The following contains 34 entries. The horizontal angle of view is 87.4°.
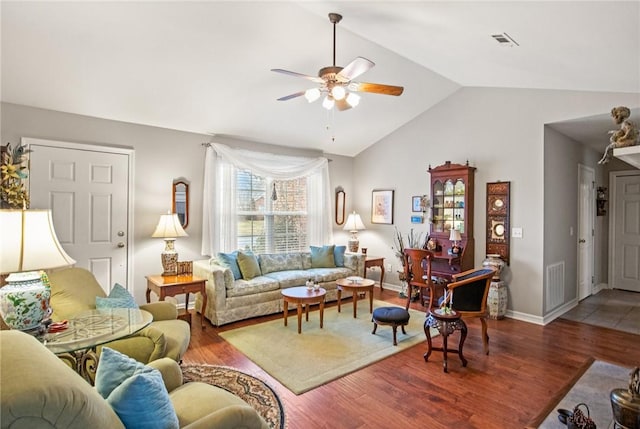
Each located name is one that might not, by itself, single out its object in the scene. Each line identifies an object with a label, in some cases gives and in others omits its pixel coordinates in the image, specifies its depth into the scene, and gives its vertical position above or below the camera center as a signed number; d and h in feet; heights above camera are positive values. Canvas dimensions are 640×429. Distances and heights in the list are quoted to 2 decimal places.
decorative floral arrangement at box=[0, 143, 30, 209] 6.26 +0.57
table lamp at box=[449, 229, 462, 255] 15.93 -1.03
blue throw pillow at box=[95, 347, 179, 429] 4.00 -2.24
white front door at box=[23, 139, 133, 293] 12.53 +0.62
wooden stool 11.48 -3.50
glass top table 6.07 -2.34
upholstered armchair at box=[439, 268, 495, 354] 10.76 -2.61
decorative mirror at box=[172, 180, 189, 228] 15.56 +0.70
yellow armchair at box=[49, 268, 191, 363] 7.59 -2.75
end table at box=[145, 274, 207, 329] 12.41 -2.68
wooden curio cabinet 16.20 +0.13
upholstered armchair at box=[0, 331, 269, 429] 2.60 -1.50
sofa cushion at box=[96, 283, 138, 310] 8.63 -2.25
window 18.01 +0.13
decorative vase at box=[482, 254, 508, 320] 14.76 -3.44
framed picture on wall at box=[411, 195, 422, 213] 18.67 +0.72
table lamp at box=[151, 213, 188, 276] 13.87 -0.86
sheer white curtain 16.30 +1.89
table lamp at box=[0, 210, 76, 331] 5.34 -0.78
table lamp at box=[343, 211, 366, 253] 20.79 -0.69
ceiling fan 9.59 +3.94
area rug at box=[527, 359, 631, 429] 6.23 -3.89
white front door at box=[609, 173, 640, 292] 19.75 -0.89
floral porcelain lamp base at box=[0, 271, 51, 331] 5.65 -1.49
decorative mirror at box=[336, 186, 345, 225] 22.03 +0.69
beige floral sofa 13.55 -2.97
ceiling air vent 9.03 +4.91
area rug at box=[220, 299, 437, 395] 9.71 -4.49
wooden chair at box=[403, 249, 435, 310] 14.78 -2.36
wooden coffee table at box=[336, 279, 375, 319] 14.26 -3.02
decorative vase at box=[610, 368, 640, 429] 5.12 -2.91
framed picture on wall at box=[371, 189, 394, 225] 20.34 +0.63
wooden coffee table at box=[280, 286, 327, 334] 12.81 -3.16
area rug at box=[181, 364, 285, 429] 7.77 -4.56
